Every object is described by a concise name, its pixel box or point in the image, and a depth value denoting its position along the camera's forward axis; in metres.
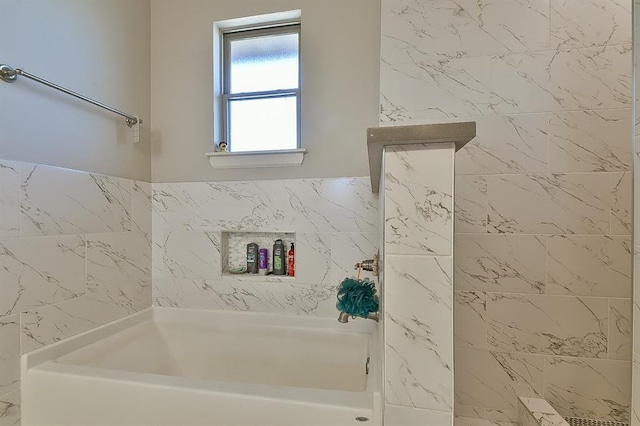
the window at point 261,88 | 1.96
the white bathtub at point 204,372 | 1.03
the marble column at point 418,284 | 0.75
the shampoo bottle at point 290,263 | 1.87
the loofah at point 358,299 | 1.25
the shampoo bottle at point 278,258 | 1.87
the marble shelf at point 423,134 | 0.71
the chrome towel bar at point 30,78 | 1.20
